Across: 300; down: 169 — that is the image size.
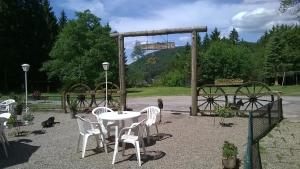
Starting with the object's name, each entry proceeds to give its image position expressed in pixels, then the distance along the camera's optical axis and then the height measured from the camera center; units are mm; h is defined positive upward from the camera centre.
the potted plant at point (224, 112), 7138 -912
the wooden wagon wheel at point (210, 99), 8537 -609
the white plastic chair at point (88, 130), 4977 -1043
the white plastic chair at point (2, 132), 4967 -1065
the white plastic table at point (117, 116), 5015 -738
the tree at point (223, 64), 29456 +2531
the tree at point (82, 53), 21185 +3030
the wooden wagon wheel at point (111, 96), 9487 -510
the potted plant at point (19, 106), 9165 -880
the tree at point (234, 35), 55191 +11999
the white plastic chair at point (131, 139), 4451 -1120
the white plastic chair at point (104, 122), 5241 -876
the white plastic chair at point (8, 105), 7359 -660
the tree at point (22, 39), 22051 +4752
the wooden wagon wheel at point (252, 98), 8313 -560
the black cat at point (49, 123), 7527 -1280
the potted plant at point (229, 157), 3901 -1285
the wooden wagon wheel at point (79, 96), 9835 -517
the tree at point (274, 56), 27743 +3375
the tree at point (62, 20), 27967 +8403
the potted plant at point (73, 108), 8787 -921
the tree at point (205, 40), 45192 +8881
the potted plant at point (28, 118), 7488 -1103
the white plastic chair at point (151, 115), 5582 -808
